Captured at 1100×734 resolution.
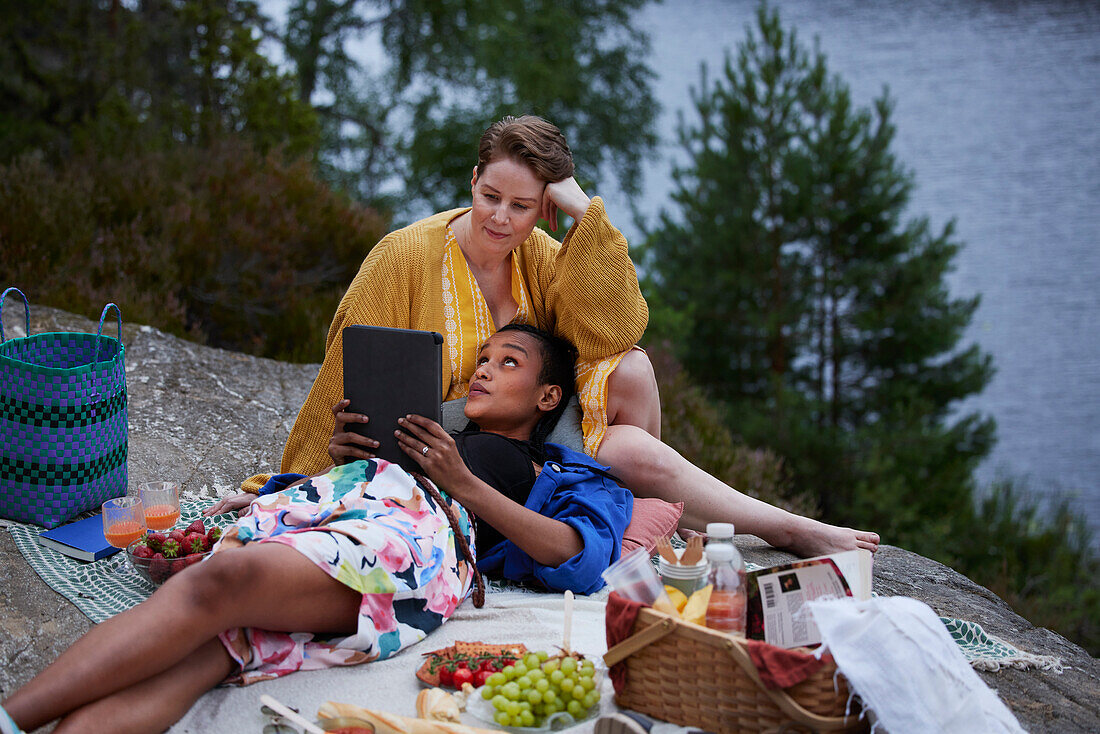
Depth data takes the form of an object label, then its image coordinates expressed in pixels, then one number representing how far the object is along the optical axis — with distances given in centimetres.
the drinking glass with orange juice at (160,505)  296
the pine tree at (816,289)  822
